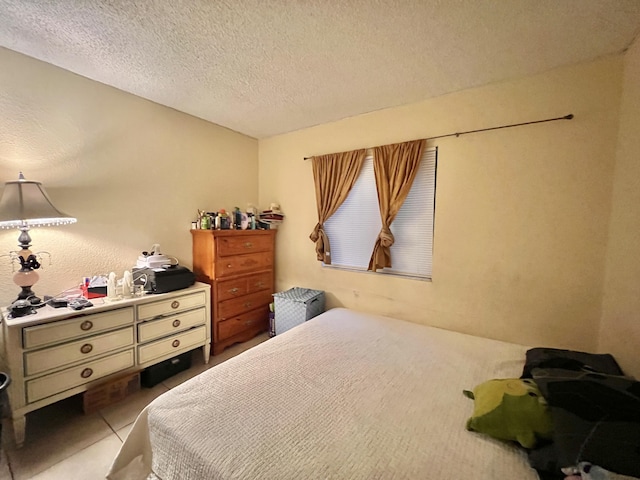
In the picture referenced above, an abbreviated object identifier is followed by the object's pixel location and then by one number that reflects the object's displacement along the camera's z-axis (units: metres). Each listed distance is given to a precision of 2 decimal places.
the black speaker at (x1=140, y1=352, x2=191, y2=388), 2.09
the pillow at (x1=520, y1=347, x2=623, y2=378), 1.29
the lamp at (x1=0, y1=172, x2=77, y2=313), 1.53
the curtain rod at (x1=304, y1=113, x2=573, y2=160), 1.73
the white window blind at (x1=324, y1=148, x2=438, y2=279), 2.29
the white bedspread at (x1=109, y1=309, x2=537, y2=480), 0.89
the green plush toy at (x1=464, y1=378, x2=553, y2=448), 0.93
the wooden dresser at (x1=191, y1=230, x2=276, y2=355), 2.56
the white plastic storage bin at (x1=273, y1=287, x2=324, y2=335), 2.60
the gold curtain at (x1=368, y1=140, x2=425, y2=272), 2.27
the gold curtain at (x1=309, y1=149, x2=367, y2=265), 2.60
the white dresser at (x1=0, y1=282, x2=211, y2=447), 1.48
